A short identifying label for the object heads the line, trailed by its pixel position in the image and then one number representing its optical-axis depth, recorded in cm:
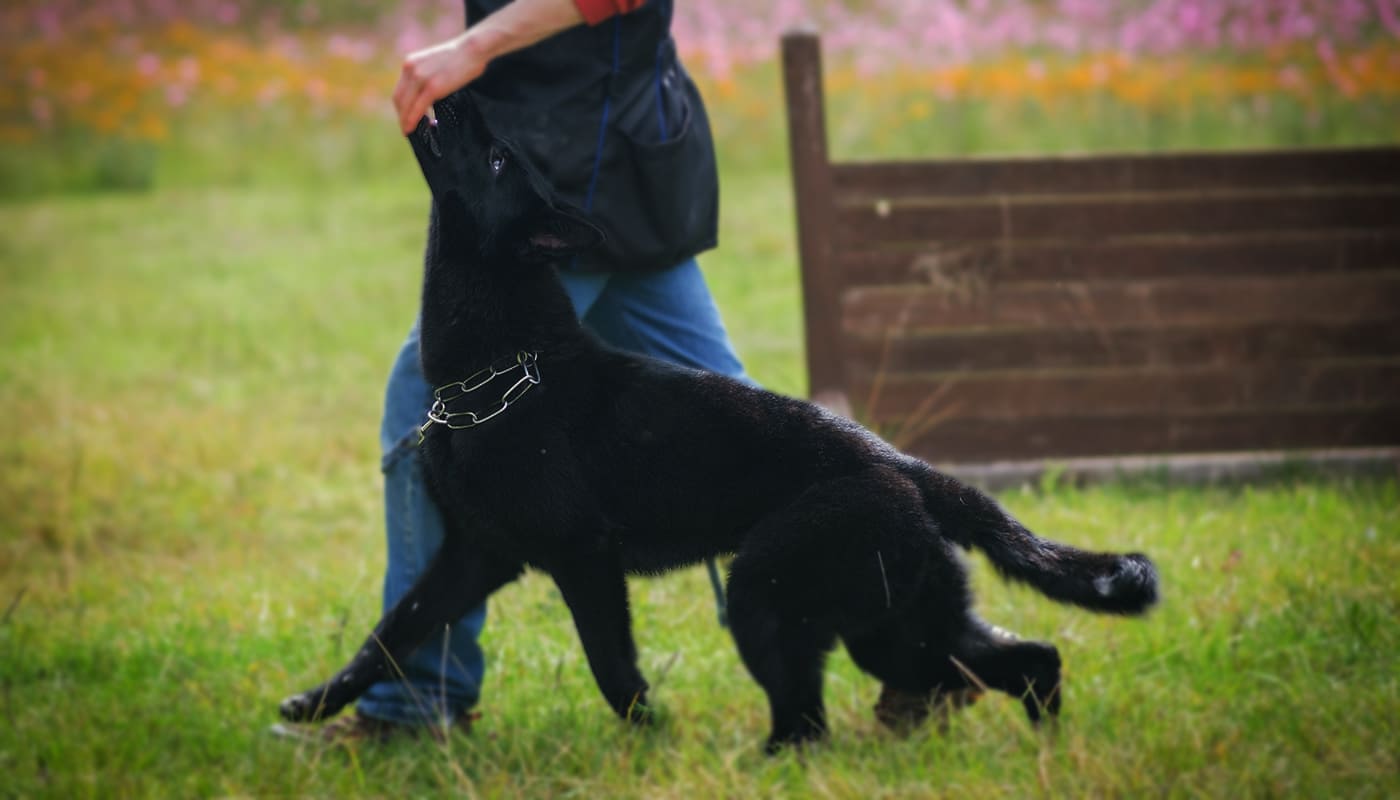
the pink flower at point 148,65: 2610
